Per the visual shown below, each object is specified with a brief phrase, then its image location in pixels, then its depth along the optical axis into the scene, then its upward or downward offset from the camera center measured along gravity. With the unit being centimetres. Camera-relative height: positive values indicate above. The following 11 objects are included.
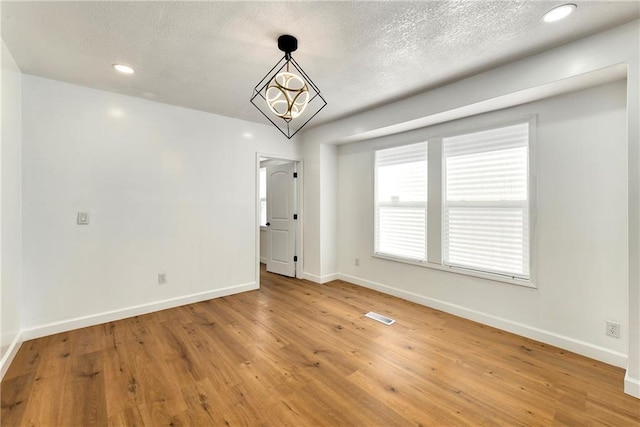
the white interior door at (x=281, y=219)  501 -16
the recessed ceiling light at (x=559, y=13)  180 +128
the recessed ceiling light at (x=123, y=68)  255 +129
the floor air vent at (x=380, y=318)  312 -122
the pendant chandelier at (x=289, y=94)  210 +128
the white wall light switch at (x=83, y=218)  298 -8
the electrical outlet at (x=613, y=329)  229 -96
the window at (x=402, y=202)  372 +12
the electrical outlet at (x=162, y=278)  350 -83
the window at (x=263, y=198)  612 +26
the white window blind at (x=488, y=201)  283 +10
